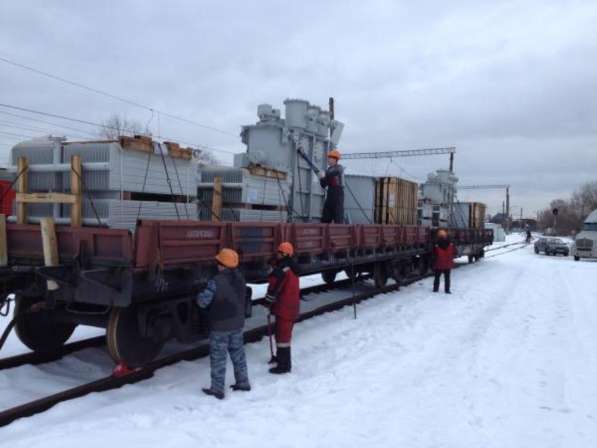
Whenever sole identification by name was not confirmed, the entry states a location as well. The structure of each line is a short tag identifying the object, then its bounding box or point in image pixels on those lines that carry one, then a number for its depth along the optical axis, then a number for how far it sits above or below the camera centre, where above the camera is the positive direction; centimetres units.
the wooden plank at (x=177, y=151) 593 +82
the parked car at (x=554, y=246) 3353 -136
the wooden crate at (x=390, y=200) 1354 +63
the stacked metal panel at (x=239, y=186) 712 +51
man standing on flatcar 953 +64
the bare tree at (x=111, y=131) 3462 +634
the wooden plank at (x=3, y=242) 523 -23
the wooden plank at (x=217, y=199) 674 +31
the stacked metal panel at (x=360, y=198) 1343 +67
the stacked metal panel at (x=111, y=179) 533 +46
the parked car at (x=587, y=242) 2842 -90
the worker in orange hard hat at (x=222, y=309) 498 -85
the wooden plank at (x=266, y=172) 733 +75
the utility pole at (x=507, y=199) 7376 +385
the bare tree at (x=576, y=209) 8938 +327
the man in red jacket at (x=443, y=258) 1241 -81
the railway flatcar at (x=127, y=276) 469 -55
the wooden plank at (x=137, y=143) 532 +82
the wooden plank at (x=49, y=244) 483 -23
